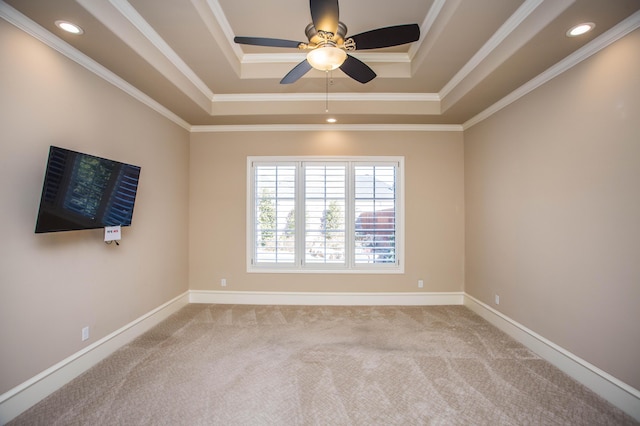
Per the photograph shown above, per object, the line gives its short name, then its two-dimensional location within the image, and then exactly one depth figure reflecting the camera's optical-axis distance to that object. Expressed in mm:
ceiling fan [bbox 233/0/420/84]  1935
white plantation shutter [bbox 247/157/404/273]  4398
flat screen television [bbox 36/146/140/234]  2096
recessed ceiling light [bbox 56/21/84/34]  2070
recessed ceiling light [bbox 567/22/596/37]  2086
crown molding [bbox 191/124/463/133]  4363
